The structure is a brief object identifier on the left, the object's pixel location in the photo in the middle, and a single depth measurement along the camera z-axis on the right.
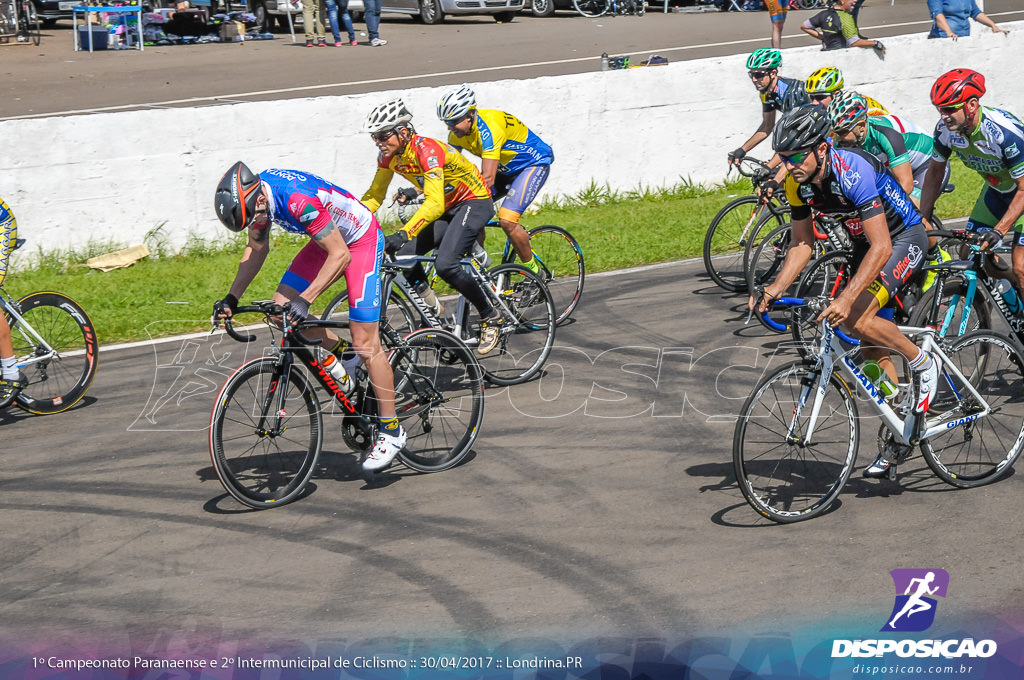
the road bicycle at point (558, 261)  9.46
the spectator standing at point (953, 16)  18.06
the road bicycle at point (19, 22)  25.33
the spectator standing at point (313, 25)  25.38
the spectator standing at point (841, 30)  16.39
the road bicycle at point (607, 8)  31.09
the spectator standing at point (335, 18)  25.27
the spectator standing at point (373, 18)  24.30
